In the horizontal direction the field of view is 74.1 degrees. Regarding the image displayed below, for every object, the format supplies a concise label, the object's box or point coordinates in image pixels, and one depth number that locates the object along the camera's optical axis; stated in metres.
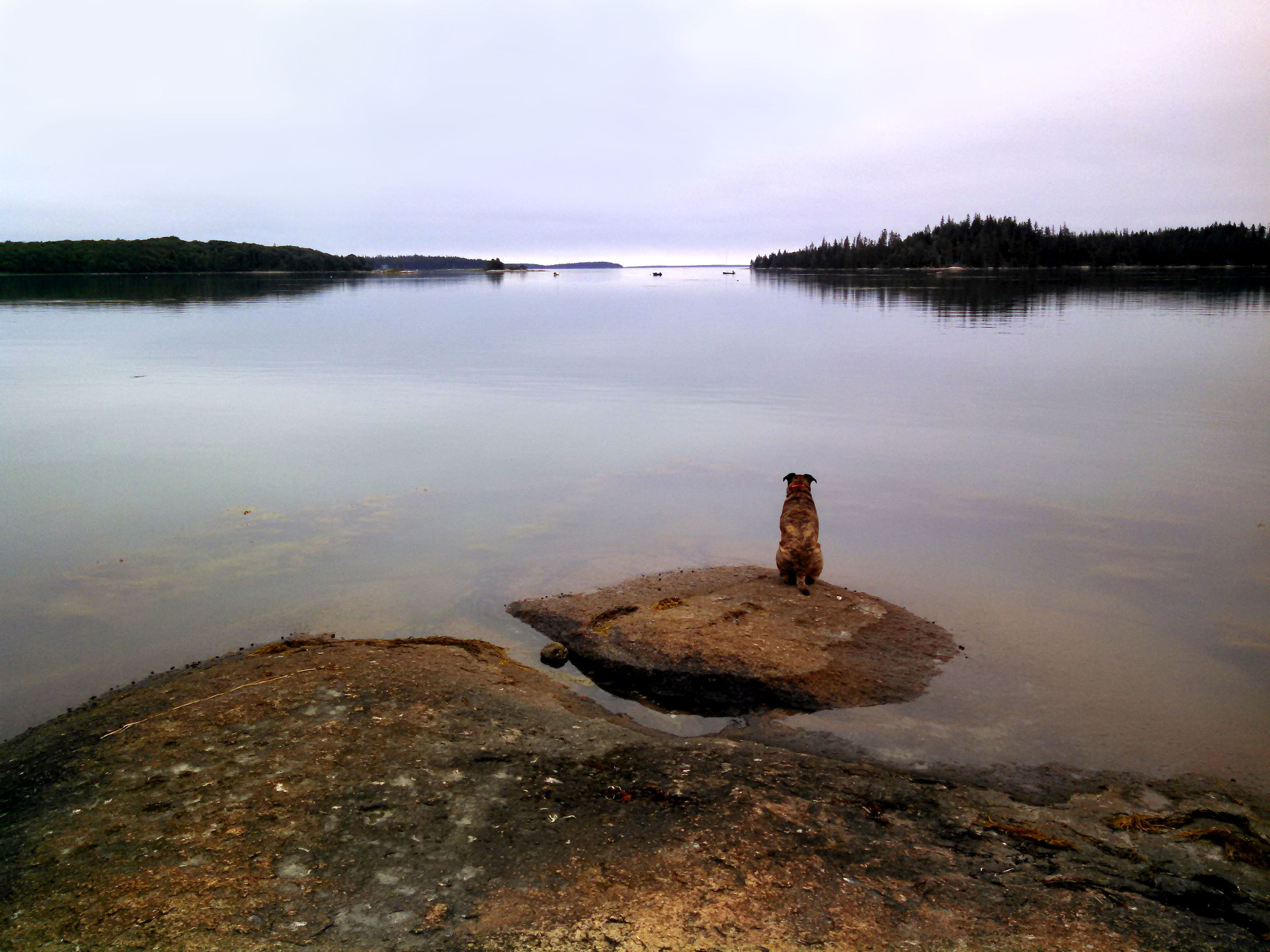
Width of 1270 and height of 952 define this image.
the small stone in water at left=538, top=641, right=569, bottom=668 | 9.07
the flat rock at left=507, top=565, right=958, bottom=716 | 8.29
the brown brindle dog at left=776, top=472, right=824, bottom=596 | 10.25
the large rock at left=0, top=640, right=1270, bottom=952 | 4.56
